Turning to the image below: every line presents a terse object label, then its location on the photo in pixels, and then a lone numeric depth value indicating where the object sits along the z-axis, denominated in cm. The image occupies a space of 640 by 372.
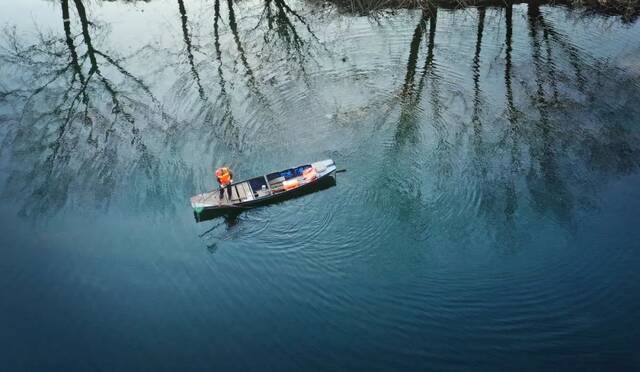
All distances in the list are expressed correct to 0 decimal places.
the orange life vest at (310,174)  1873
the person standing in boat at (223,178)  1784
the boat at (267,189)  1830
